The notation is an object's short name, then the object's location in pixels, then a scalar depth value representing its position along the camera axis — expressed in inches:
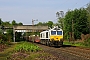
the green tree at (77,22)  1803.1
